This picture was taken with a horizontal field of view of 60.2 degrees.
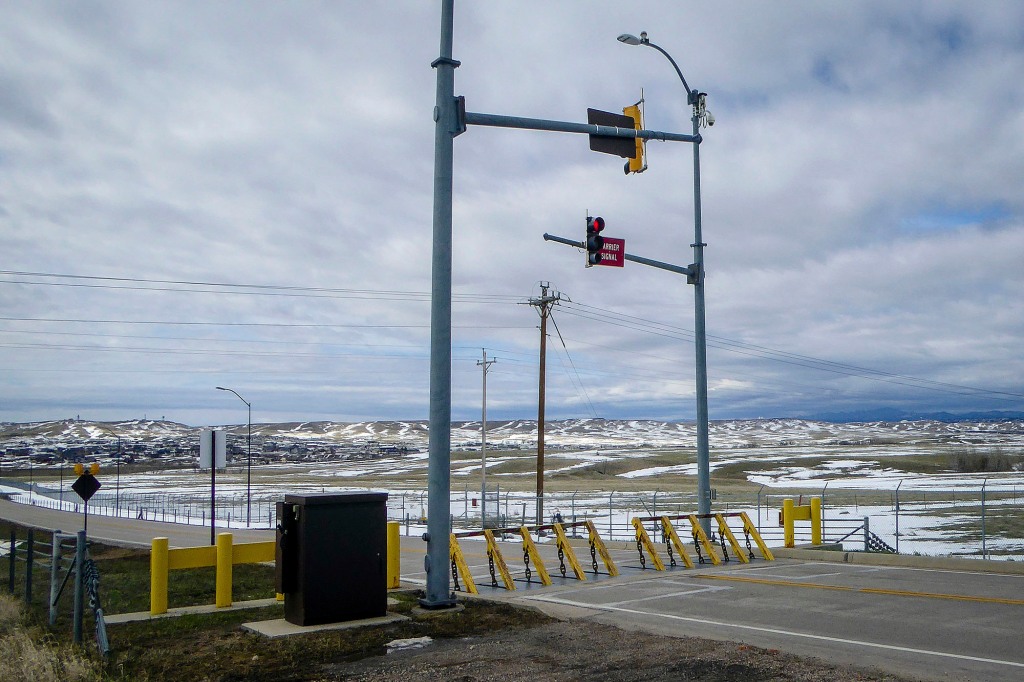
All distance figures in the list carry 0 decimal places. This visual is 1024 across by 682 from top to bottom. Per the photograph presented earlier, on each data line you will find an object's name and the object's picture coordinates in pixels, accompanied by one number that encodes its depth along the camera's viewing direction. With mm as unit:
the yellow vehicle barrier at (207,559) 10922
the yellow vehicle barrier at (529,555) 13469
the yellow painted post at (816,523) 19122
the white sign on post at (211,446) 24203
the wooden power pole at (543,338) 40784
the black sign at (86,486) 23094
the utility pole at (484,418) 33509
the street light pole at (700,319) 19469
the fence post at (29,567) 14312
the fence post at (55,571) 11711
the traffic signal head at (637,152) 13531
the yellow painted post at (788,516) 18844
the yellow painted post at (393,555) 12742
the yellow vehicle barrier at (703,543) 16766
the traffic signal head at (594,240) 16797
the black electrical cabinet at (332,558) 9898
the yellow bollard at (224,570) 11320
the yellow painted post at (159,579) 10812
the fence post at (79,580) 9664
